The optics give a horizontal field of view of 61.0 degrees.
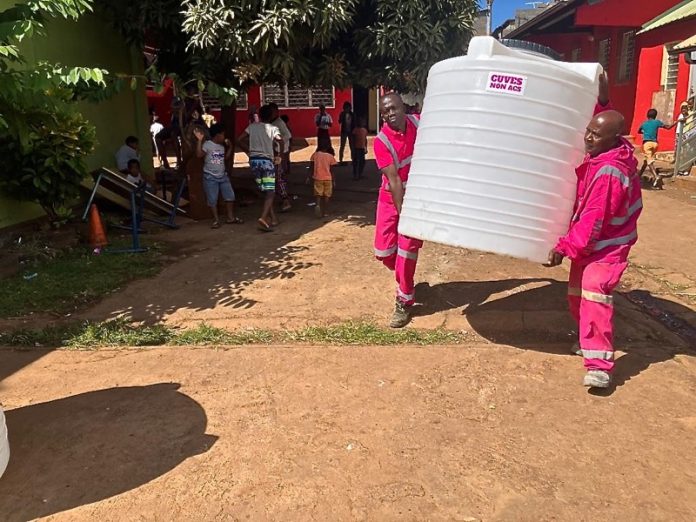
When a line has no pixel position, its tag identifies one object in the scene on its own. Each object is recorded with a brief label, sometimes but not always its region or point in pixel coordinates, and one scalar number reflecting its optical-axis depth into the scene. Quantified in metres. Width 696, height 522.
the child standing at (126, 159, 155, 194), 8.46
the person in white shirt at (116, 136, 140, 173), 8.91
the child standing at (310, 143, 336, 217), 8.67
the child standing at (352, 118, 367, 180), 12.88
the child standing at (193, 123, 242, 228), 7.93
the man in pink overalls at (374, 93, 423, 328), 4.41
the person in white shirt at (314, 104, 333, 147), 11.73
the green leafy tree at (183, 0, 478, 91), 6.79
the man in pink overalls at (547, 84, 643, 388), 3.32
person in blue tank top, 11.02
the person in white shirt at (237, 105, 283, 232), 7.95
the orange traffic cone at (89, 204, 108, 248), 6.74
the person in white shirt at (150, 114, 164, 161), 15.43
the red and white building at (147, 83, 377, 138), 19.94
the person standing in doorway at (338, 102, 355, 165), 13.89
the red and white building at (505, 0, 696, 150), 13.27
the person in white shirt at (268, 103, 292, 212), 9.09
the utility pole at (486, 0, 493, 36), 21.16
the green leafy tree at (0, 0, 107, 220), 6.37
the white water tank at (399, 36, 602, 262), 3.23
